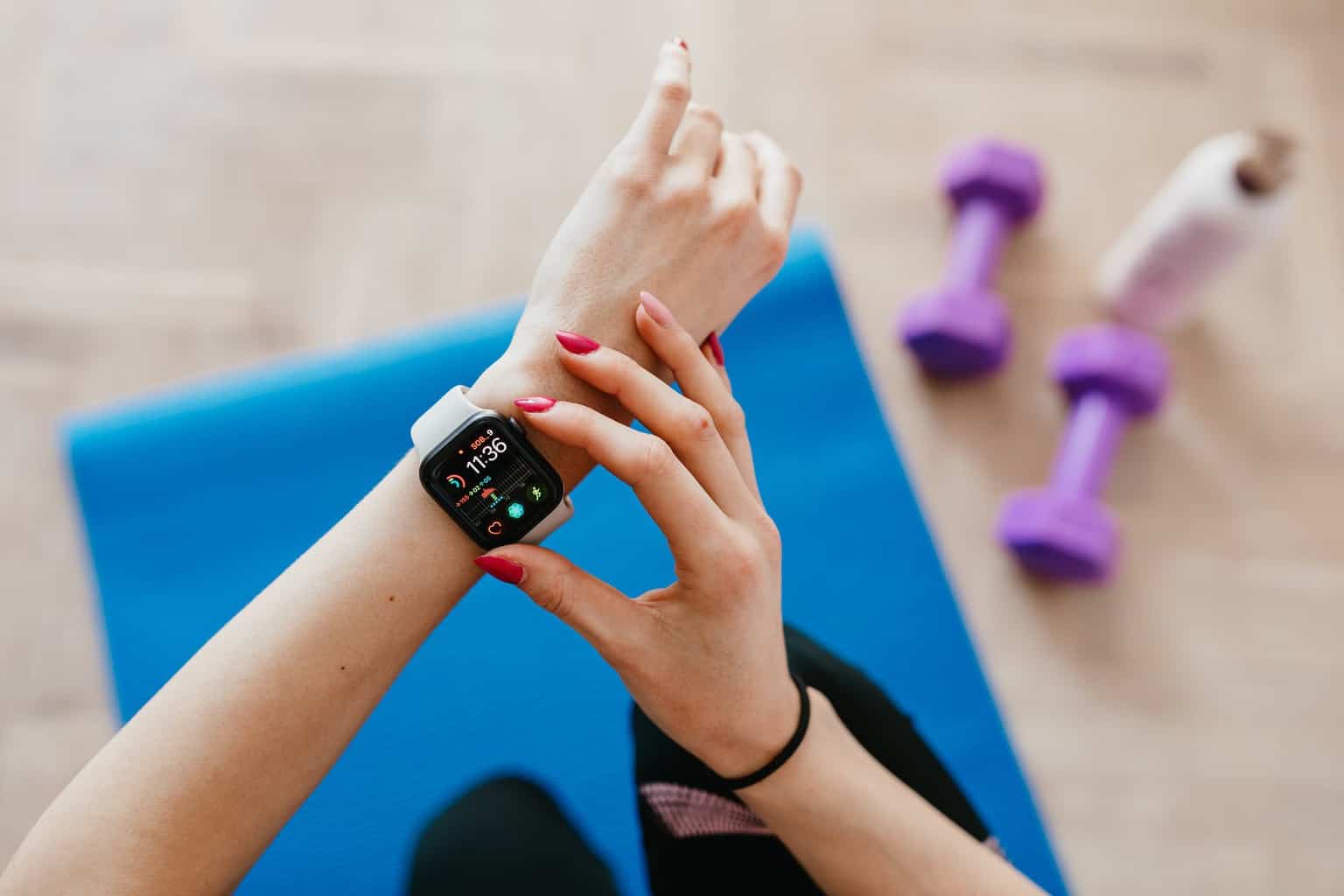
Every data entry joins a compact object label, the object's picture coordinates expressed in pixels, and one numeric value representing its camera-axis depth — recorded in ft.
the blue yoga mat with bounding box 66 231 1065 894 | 3.37
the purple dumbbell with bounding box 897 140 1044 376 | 4.37
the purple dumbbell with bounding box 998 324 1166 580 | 4.17
